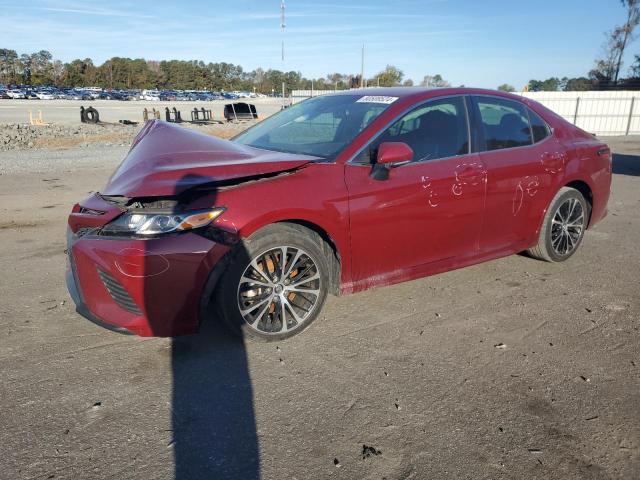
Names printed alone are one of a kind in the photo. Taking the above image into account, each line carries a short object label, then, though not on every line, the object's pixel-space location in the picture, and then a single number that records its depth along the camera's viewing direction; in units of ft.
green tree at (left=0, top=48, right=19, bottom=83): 384.06
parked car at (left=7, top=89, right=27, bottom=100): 239.30
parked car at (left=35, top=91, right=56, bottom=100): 248.36
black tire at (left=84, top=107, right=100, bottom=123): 90.79
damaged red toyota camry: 10.14
